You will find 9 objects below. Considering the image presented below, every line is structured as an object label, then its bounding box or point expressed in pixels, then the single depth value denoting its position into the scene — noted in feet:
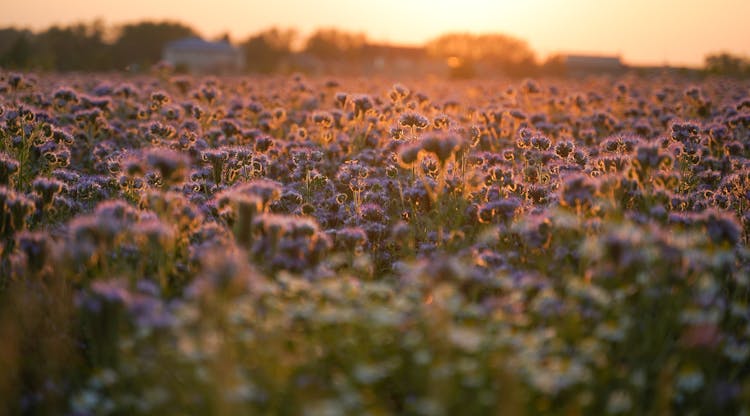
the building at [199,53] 341.00
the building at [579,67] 226.58
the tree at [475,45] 391.04
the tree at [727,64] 148.66
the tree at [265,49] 334.34
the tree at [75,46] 160.35
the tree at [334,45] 385.50
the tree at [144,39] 311.68
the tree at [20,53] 97.27
